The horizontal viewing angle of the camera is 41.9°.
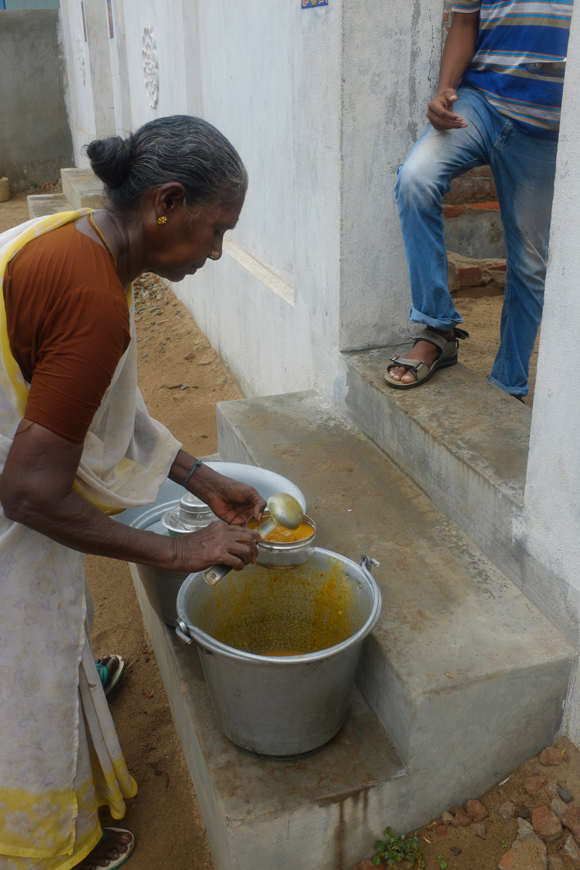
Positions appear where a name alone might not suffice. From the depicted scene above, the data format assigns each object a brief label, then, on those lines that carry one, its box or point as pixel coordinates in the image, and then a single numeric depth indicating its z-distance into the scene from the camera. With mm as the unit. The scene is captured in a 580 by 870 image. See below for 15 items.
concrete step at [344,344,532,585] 2191
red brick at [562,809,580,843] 1812
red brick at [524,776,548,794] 1940
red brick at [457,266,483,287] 5426
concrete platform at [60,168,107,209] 8266
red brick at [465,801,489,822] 1928
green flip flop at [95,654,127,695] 2686
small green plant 1888
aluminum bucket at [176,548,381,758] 1713
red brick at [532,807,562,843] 1820
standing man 2545
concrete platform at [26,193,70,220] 9641
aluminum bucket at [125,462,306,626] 2320
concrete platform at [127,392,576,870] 1768
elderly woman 1446
